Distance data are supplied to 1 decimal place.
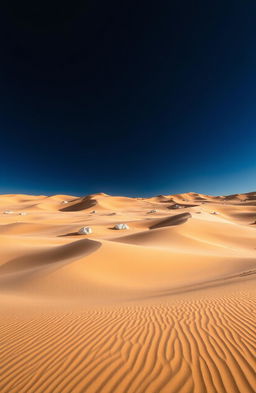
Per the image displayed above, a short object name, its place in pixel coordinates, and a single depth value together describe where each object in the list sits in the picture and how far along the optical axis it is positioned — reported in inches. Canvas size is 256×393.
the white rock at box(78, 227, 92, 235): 796.0
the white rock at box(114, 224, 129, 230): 902.7
